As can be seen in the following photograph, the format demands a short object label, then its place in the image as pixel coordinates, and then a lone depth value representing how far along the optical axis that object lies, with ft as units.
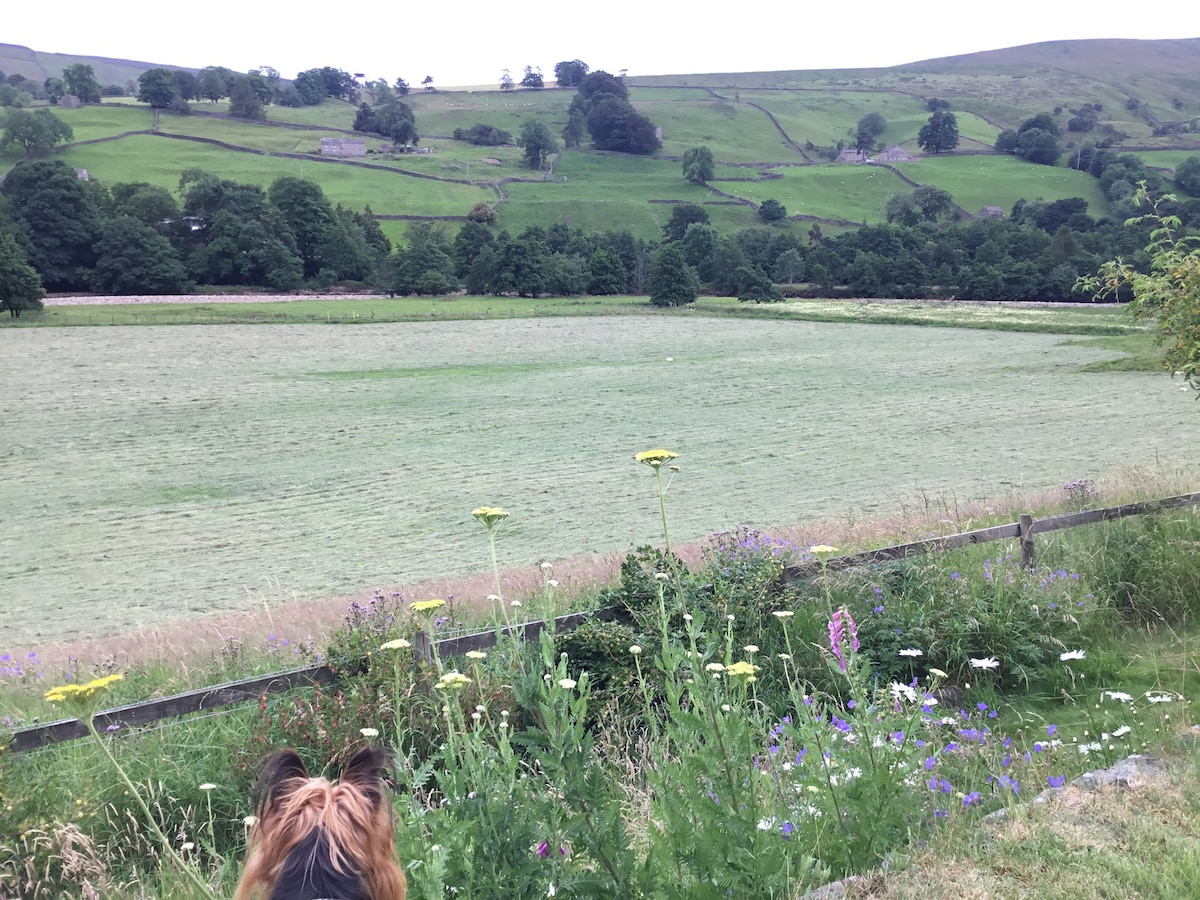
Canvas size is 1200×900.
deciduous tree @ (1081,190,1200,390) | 32.22
